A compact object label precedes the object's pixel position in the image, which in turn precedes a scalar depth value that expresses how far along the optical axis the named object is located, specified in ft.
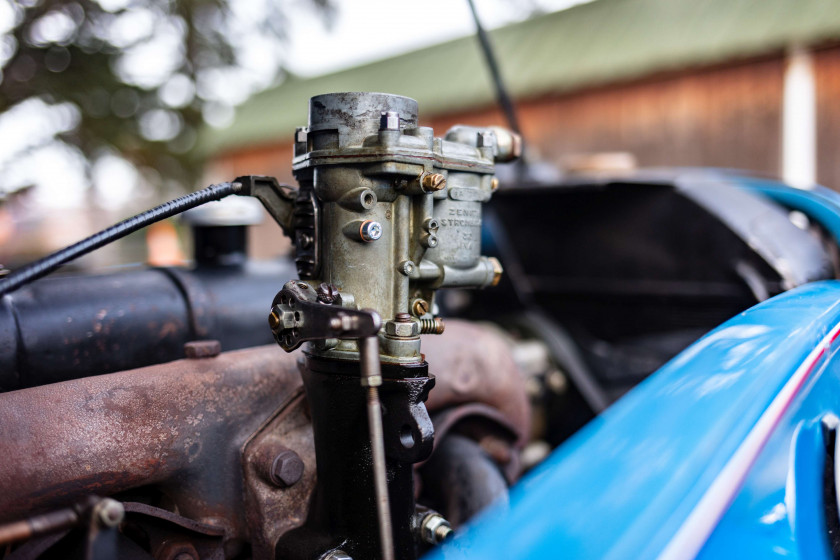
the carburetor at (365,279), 1.36
